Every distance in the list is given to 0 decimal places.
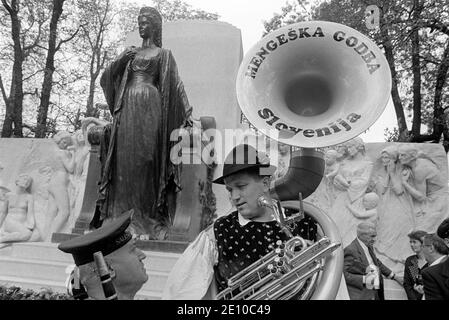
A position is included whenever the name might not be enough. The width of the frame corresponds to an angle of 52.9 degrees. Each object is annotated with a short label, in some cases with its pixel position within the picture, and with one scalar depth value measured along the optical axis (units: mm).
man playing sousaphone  2186
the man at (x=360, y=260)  3977
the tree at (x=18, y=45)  15250
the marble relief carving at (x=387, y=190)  6492
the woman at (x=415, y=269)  4641
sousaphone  2016
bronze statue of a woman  5289
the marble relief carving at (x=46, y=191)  7172
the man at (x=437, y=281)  2556
